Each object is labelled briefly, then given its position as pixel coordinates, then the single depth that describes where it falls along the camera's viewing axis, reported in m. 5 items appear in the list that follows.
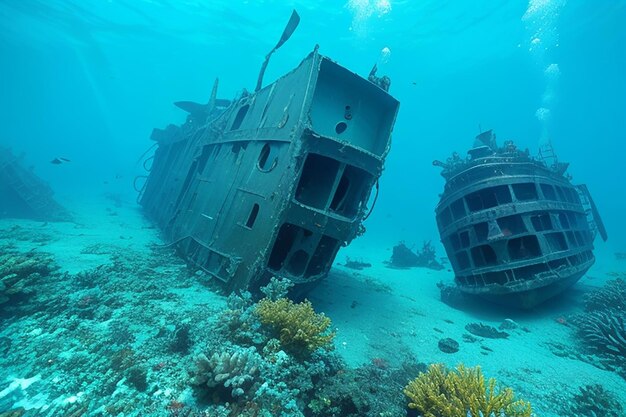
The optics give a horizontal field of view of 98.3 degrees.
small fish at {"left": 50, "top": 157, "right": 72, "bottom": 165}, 12.89
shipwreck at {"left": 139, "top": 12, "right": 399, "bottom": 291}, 6.40
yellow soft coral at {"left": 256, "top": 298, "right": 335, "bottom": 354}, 4.39
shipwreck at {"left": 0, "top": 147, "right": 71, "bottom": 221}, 17.69
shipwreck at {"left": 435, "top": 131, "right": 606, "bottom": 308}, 9.09
